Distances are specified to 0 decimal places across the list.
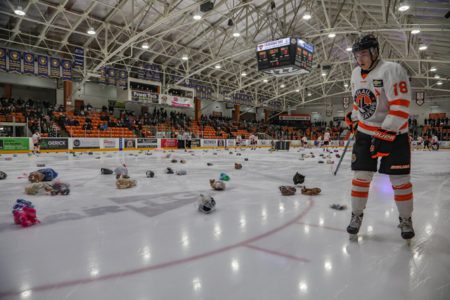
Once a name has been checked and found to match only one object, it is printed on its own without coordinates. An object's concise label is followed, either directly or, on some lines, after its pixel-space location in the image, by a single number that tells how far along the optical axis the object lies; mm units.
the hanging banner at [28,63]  18125
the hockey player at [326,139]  22023
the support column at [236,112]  38131
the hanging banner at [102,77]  22206
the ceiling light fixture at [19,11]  12807
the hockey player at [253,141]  27547
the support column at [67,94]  22234
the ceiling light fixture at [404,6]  12031
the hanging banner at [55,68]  19438
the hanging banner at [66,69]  20166
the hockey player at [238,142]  25547
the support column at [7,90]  21906
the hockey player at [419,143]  28944
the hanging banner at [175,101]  25781
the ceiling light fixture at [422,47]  18888
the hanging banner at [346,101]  35266
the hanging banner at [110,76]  22652
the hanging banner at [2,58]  17373
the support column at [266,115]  45625
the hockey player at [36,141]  14636
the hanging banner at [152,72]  24988
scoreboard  15695
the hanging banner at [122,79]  23312
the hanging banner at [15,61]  17734
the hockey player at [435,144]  23938
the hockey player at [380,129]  2117
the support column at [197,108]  32938
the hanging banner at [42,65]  18750
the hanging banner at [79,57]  19359
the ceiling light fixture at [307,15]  14652
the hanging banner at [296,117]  47062
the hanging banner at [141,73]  25016
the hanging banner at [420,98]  32012
